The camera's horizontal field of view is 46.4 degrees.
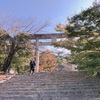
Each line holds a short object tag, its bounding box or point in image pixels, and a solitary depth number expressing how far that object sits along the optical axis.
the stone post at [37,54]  11.54
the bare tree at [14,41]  10.77
